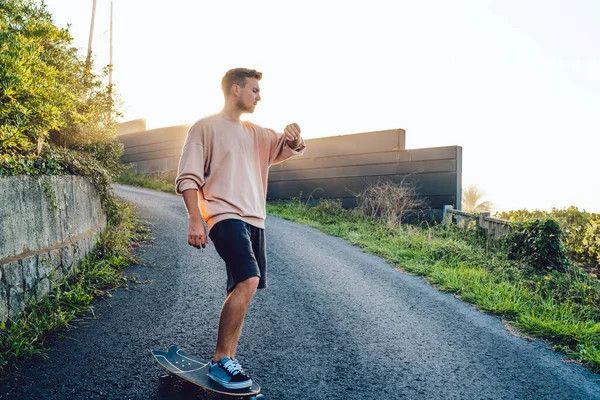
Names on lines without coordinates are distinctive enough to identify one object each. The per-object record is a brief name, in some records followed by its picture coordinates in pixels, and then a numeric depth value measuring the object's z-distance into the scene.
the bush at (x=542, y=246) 7.51
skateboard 2.66
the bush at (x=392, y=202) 11.63
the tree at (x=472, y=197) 17.36
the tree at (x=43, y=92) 4.57
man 2.74
